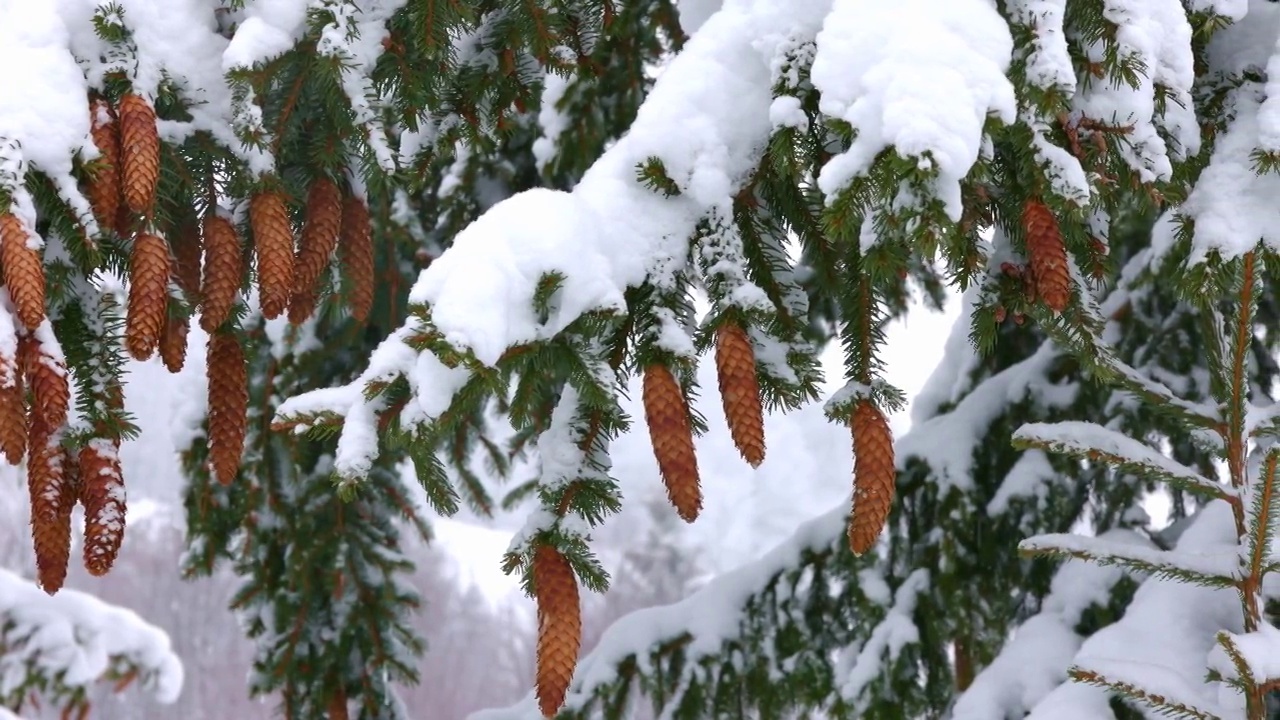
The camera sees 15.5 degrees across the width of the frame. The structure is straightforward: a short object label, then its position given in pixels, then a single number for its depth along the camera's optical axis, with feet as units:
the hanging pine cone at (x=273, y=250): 11.32
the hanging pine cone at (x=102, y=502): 11.21
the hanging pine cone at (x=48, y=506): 11.19
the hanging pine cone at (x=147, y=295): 11.09
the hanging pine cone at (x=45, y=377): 11.11
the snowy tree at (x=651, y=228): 11.00
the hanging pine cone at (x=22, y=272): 10.94
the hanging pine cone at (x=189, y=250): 11.73
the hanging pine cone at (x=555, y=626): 10.95
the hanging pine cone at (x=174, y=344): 11.39
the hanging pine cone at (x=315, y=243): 11.70
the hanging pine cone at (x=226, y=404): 11.48
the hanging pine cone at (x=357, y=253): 12.05
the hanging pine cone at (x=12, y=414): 10.88
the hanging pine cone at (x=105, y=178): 11.30
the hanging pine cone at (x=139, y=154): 11.19
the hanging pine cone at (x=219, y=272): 11.40
